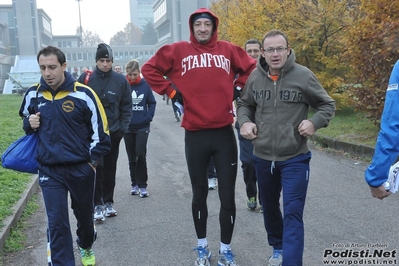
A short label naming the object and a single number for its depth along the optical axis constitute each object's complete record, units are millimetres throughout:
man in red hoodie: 4219
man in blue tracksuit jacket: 3902
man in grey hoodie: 3773
